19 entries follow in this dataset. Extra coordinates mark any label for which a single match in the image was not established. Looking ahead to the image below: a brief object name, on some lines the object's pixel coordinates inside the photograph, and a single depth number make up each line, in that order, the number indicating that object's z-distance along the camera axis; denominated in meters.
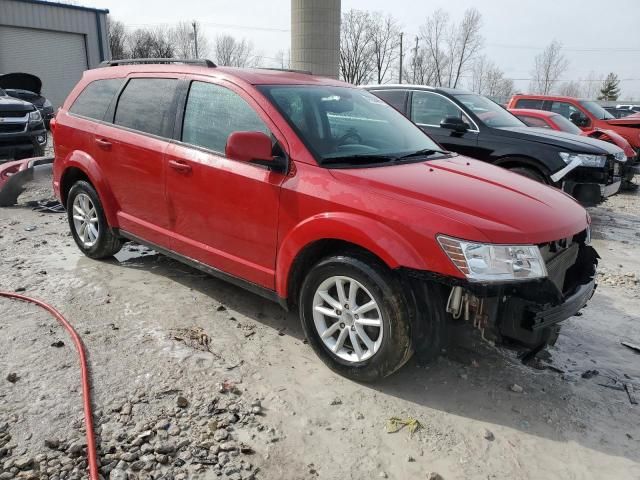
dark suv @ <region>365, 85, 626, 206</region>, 6.62
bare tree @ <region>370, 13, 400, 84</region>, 62.66
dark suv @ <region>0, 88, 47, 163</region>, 10.03
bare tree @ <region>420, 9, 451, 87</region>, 65.38
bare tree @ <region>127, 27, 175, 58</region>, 53.84
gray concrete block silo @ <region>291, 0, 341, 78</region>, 20.59
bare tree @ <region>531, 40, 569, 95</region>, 69.25
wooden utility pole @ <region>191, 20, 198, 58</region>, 61.16
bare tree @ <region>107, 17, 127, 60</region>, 53.75
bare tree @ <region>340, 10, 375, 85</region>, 60.41
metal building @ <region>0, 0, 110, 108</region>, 24.97
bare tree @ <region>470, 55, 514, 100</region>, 75.25
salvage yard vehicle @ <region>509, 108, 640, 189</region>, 9.29
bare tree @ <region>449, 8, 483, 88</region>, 64.62
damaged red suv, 2.73
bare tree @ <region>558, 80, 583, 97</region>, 81.11
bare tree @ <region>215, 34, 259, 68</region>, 69.62
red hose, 2.40
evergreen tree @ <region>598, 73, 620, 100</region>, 68.25
